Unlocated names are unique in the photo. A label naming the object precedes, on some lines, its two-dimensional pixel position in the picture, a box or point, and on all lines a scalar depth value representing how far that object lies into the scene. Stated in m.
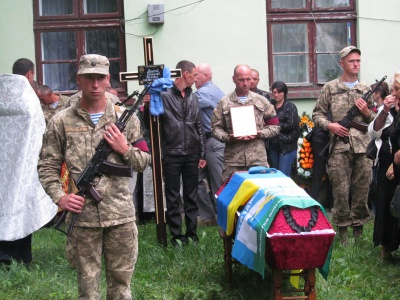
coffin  6.12
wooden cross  9.23
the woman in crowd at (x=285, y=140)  11.68
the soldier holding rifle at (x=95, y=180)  5.86
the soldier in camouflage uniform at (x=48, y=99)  11.32
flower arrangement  12.03
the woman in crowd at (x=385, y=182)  8.70
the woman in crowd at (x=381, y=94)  10.78
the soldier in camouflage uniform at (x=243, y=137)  9.48
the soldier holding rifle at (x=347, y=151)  9.62
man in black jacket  9.69
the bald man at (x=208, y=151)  11.17
